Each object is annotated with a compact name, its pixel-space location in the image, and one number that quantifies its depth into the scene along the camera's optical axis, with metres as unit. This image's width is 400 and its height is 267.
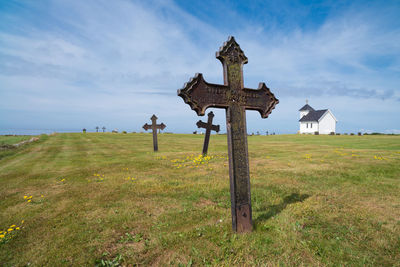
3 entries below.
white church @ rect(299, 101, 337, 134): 67.06
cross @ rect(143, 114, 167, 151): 19.05
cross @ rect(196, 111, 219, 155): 14.46
